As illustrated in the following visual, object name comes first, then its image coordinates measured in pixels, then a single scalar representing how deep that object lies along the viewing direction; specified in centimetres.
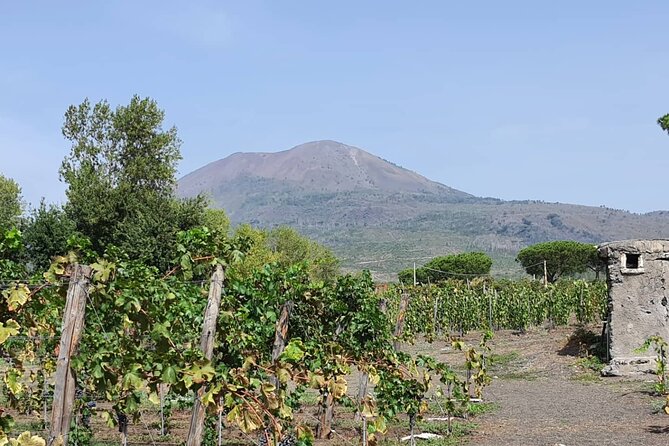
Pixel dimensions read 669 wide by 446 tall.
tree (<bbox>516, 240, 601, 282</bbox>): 6519
